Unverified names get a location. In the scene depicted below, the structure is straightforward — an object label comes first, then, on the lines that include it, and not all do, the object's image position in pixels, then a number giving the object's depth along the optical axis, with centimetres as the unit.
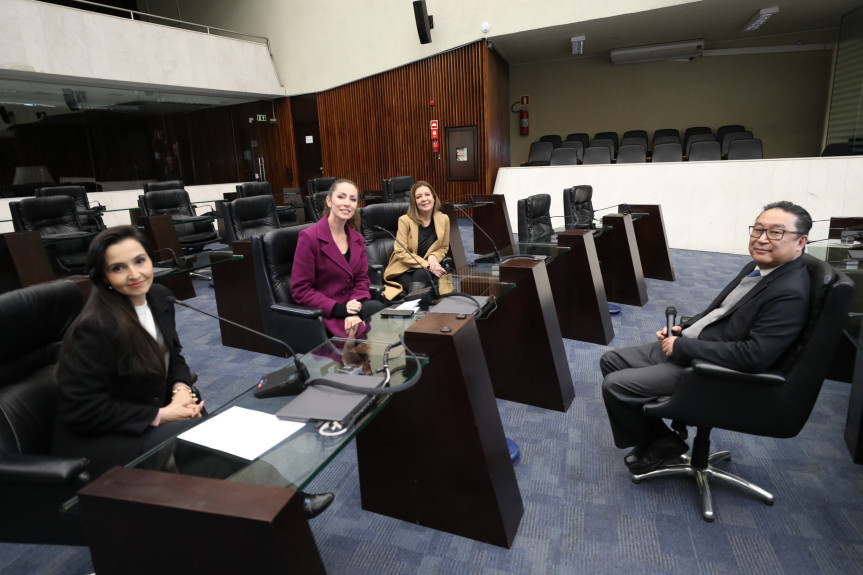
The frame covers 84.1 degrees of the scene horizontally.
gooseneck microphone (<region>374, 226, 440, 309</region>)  204
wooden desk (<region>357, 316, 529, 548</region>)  154
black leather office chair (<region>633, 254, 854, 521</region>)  155
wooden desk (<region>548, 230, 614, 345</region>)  332
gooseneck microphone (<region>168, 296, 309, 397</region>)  131
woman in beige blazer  346
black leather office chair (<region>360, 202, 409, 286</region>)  371
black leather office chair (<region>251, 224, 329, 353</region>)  262
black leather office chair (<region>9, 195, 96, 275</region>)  468
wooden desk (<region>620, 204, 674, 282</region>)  504
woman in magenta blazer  267
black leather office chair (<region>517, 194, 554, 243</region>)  433
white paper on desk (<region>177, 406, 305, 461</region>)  110
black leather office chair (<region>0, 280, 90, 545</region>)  124
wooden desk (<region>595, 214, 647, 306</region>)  426
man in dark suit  160
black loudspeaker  779
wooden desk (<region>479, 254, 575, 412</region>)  248
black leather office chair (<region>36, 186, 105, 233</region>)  587
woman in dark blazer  139
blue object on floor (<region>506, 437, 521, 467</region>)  211
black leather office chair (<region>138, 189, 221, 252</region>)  582
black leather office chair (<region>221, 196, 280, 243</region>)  412
